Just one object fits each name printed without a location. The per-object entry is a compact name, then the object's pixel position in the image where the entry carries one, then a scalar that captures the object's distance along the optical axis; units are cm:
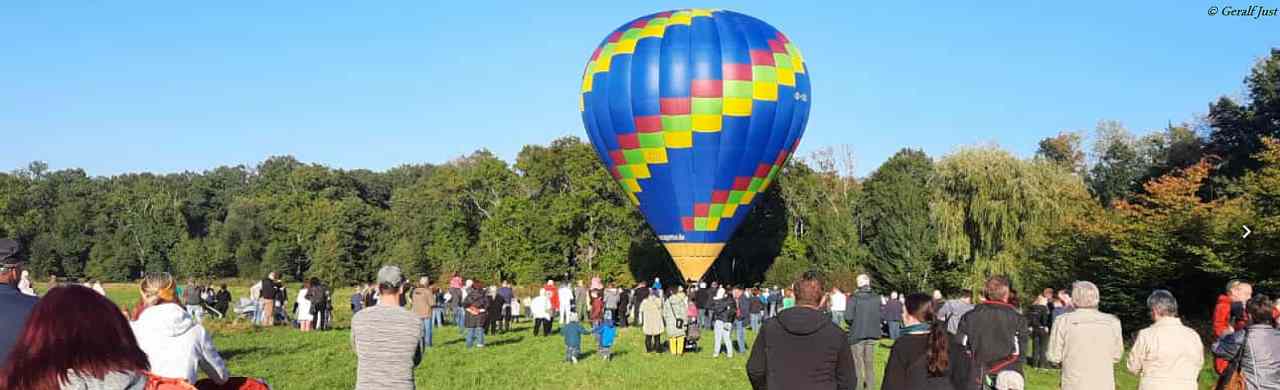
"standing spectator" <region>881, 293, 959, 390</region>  625
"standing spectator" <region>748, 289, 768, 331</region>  2489
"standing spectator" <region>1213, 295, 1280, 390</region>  737
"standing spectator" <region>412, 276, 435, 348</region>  1731
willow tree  4084
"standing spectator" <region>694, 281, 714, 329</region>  2542
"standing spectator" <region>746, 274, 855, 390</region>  646
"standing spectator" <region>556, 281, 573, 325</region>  2370
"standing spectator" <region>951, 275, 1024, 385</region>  881
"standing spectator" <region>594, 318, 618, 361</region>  1806
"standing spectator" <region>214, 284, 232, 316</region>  2620
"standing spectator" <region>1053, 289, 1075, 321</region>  1519
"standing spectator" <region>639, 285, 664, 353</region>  1909
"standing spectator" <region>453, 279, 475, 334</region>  2542
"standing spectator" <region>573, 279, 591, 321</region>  2540
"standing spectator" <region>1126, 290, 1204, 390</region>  743
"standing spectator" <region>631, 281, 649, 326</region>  2666
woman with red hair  341
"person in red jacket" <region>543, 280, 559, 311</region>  2611
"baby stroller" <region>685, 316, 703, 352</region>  1991
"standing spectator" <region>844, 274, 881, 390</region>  1207
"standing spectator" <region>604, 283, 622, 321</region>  2661
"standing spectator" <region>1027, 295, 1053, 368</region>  1722
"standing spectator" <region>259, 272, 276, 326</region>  2405
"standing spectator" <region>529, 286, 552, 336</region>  2397
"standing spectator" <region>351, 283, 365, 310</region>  2375
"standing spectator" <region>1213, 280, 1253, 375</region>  963
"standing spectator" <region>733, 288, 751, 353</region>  2050
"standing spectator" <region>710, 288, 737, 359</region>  1917
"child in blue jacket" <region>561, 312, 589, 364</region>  1769
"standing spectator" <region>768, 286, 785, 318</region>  3254
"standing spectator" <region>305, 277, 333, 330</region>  2383
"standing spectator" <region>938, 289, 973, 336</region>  1375
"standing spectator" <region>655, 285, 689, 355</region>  1894
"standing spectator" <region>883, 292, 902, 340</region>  2397
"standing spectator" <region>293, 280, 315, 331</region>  2370
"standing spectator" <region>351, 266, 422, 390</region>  654
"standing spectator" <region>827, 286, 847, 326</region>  2378
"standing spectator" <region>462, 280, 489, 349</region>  1955
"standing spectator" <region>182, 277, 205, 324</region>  2264
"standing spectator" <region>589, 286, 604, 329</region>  2139
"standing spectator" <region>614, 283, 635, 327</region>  2923
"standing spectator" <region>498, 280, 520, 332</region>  2518
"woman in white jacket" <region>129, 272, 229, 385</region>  536
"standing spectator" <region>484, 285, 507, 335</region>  2347
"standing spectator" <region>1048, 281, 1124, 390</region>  778
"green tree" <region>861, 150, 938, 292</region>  4688
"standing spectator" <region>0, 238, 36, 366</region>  466
